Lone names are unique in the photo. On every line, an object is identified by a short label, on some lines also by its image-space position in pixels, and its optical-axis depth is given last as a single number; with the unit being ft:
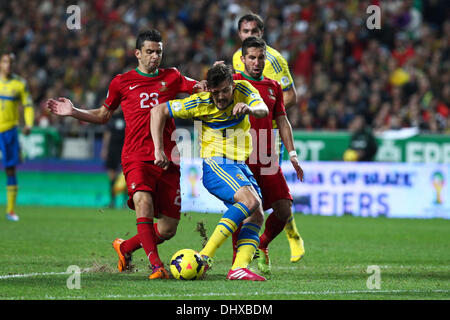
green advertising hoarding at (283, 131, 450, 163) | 112.47
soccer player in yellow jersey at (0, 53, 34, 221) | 93.56
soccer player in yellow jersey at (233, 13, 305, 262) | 57.06
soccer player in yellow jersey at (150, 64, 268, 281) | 46.75
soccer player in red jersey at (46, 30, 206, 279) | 50.37
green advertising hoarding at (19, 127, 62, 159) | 126.52
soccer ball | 46.52
